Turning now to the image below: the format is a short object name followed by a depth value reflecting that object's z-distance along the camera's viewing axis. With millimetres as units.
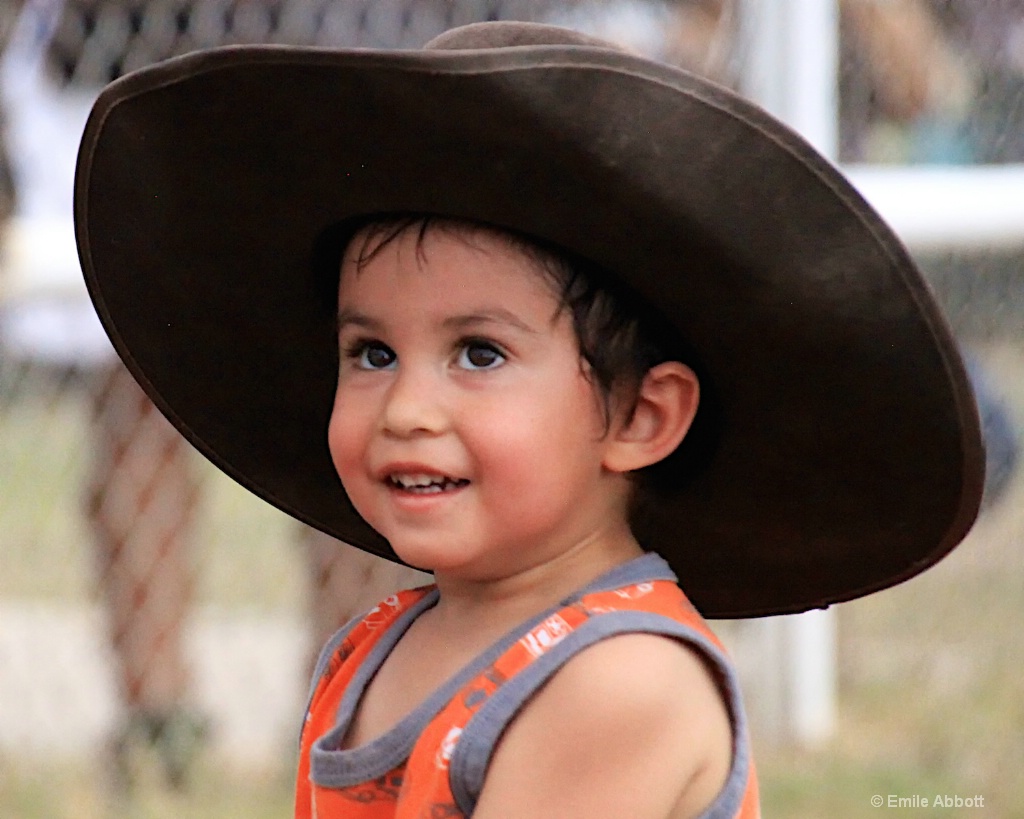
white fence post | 7336
